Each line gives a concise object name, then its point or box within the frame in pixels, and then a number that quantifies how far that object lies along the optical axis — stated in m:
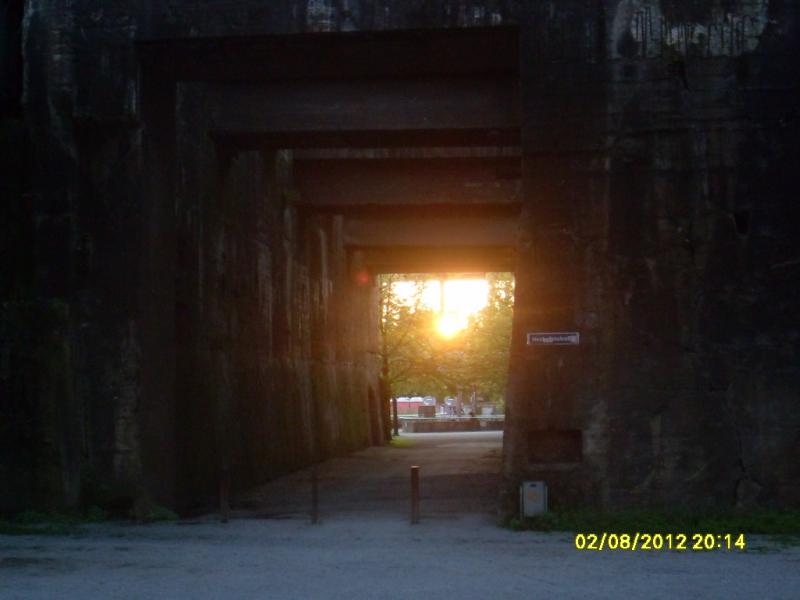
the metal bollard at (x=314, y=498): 17.33
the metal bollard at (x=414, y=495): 16.83
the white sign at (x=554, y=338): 16.28
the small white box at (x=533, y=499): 15.91
